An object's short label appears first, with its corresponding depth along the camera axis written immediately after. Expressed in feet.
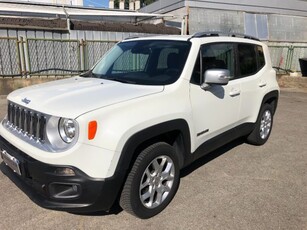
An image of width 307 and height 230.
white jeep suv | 7.93
